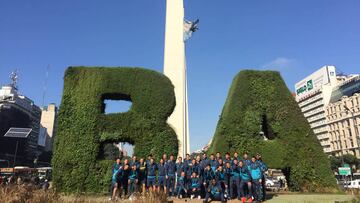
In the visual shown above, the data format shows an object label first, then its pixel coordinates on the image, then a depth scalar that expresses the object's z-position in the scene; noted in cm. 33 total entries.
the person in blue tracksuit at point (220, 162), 1340
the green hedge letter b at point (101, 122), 1641
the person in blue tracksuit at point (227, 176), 1328
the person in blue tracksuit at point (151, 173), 1386
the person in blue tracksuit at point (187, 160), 1388
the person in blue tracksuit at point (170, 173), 1396
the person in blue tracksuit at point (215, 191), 1265
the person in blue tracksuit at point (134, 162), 1367
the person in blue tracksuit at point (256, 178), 1307
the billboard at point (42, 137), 12478
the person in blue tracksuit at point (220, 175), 1305
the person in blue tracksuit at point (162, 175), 1401
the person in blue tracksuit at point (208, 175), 1305
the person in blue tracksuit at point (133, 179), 1345
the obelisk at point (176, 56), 3822
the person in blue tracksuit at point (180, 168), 1377
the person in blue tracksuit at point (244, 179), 1297
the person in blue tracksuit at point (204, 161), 1376
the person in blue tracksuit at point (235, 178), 1319
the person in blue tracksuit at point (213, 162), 1357
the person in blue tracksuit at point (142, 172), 1390
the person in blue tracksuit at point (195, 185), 1344
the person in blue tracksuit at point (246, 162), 1333
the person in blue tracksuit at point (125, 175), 1335
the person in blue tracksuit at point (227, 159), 1373
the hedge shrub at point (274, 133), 1694
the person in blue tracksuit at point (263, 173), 1356
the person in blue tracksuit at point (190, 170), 1371
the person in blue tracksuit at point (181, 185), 1359
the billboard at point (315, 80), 10119
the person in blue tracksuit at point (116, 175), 1281
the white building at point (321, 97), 9906
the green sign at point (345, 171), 5156
